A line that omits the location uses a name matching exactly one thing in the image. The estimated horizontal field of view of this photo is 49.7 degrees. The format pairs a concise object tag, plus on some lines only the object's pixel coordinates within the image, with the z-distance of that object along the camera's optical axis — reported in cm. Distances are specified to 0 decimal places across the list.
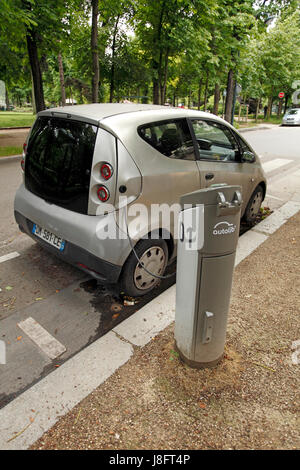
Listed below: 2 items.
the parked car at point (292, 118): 2808
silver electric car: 270
